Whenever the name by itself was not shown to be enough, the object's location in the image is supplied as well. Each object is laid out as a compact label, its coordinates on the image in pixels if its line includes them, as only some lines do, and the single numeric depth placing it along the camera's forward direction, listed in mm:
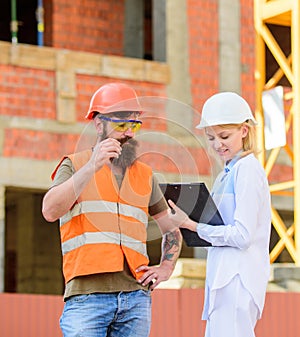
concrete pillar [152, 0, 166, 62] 17672
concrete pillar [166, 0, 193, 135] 17453
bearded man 5164
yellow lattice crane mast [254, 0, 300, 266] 16953
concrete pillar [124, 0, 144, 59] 19172
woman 5301
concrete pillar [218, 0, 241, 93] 17844
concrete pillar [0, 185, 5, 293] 15745
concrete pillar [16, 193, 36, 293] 20453
